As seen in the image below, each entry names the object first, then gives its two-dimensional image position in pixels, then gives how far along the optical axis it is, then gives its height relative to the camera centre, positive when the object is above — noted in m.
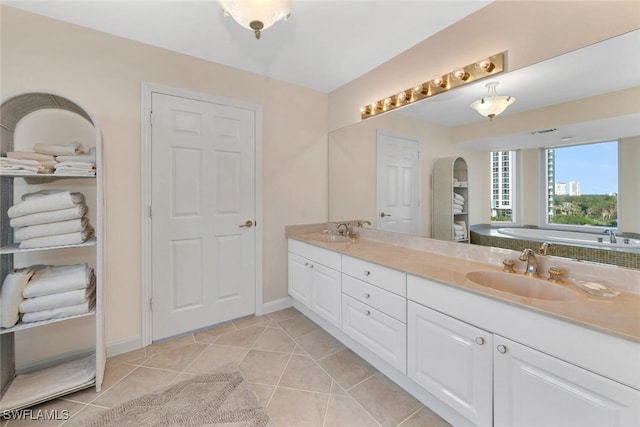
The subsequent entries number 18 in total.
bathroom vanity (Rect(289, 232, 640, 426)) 0.92 -0.57
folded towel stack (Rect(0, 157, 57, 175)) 1.49 +0.27
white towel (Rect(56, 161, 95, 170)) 1.61 +0.29
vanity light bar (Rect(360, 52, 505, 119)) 1.61 +0.92
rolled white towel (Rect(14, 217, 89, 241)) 1.55 -0.10
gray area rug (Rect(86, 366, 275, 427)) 1.45 -1.15
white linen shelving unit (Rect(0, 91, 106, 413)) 1.54 -0.53
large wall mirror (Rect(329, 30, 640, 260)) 1.24 +0.55
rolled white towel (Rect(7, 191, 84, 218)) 1.53 +0.05
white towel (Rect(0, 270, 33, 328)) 1.47 -0.49
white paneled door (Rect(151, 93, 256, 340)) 2.23 -0.02
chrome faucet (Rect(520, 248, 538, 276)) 1.45 -0.28
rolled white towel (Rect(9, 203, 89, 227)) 1.54 -0.03
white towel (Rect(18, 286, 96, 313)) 1.54 -0.54
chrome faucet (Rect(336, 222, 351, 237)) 2.81 -0.21
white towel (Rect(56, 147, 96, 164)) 1.66 +0.35
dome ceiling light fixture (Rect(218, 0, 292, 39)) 1.13 +0.89
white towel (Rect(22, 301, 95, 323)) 1.54 -0.61
